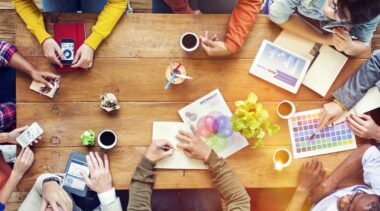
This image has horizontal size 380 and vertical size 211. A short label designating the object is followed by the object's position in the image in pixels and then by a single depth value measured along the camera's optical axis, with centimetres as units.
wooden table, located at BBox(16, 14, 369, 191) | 188
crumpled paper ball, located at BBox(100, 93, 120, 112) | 185
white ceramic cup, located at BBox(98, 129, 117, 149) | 185
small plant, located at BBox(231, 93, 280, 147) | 177
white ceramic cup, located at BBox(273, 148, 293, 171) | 190
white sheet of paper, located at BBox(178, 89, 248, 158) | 192
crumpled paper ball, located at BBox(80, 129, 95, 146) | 184
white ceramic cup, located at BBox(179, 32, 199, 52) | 189
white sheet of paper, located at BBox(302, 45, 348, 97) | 196
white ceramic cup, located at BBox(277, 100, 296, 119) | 194
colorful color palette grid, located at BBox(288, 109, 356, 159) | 195
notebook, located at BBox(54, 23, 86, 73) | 188
